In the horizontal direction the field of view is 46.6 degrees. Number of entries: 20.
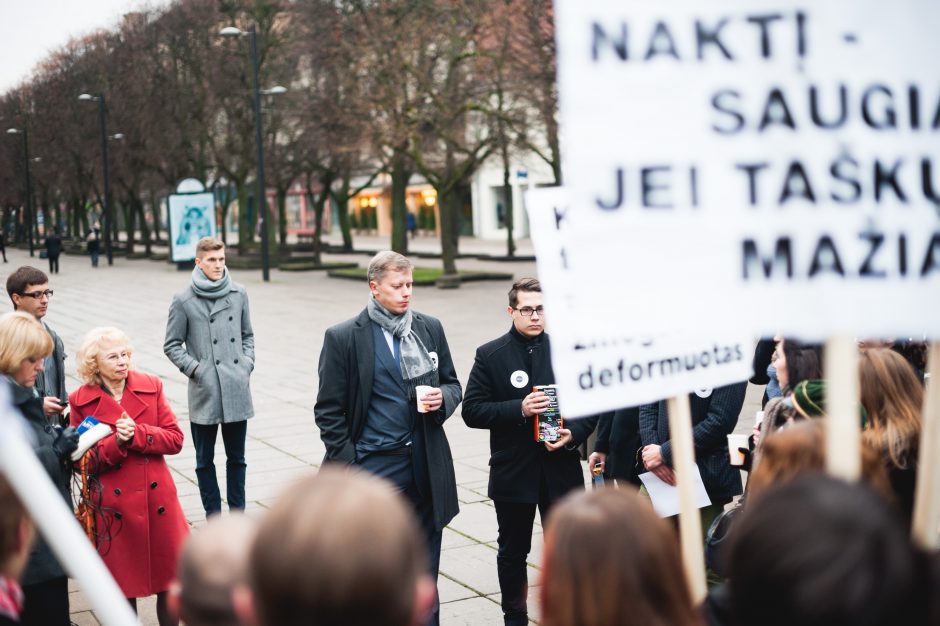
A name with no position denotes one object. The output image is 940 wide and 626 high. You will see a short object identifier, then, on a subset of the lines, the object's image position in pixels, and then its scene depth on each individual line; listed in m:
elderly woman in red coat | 5.30
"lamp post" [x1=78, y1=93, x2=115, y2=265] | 46.89
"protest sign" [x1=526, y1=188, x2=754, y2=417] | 2.54
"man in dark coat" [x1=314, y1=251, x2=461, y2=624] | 5.33
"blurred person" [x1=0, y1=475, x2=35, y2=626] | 2.54
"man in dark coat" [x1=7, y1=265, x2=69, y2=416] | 5.92
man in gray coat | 7.35
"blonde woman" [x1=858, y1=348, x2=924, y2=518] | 3.74
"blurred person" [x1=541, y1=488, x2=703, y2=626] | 2.06
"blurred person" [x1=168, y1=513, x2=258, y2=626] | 2.26
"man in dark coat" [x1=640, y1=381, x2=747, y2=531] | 5.21
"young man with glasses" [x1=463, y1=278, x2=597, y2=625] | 5.41
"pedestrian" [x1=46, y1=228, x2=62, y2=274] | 43.50
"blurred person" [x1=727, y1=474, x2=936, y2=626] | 1.82
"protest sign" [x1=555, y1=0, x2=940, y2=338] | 2.54
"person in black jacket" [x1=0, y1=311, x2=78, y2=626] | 4.35
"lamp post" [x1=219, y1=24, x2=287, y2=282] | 32.75
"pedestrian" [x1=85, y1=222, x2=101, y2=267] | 47.84
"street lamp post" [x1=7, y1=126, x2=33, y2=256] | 58.89
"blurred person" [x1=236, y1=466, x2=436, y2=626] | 1.72
